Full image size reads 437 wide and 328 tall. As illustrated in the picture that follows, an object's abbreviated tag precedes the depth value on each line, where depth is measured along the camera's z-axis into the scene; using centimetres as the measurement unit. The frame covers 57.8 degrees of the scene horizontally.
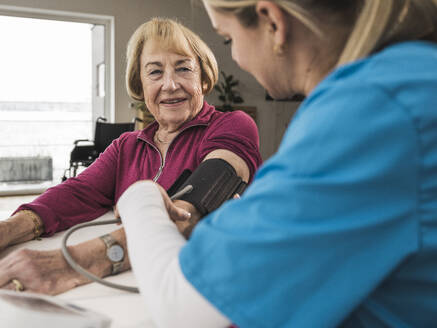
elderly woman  131
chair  446
